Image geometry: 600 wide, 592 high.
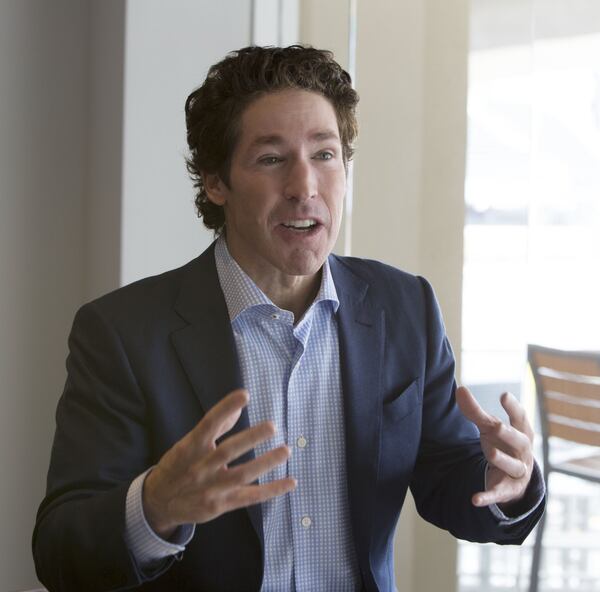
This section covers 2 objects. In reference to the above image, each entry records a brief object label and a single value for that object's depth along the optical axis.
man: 2.33
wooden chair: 2.89
